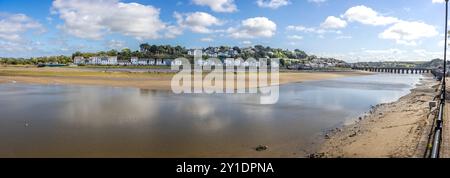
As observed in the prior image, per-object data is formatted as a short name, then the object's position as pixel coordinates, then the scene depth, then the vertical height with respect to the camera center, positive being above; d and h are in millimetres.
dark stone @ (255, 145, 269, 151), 11623 -2573
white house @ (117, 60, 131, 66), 137562 +1028
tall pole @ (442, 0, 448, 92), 22947 +3002
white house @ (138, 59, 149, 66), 143500 +1467
